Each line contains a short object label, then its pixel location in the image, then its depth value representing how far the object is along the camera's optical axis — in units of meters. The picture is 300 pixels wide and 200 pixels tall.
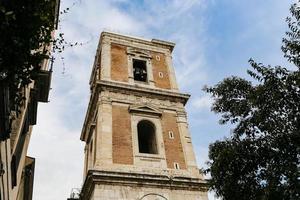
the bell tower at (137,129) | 16.19
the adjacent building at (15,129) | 5.59
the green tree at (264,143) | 7.14
